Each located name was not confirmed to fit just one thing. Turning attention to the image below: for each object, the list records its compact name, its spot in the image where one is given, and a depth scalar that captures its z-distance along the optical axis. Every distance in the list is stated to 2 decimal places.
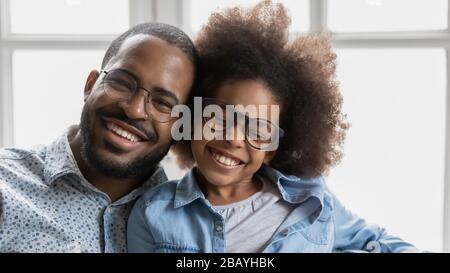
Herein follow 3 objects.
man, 1.26
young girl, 1.28
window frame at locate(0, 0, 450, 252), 1.37
